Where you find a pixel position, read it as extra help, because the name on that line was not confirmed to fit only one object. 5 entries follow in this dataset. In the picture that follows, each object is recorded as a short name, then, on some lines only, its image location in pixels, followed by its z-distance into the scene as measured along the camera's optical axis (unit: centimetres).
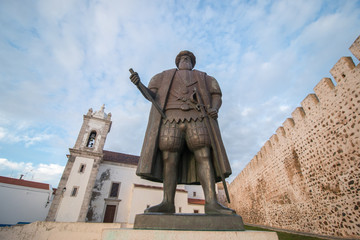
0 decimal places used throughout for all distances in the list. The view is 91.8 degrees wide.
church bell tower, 1586
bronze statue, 220
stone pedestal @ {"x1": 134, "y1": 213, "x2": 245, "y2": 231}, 173
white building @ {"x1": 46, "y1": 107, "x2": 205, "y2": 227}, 1636
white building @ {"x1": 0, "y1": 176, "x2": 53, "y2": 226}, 2121
